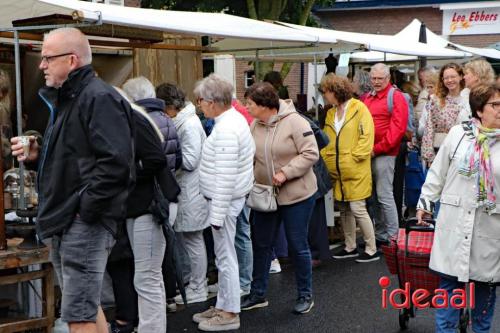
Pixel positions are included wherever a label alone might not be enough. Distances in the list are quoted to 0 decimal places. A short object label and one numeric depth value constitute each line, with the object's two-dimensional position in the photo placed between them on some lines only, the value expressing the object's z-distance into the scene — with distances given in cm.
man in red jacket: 762
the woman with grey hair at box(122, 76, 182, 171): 513
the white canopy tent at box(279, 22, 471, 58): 818
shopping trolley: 471
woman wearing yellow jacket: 720
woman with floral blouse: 689
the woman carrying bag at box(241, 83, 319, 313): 561
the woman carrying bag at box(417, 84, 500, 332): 416
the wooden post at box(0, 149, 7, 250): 432
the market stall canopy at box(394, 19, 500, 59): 1284
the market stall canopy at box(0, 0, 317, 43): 475
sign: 2294
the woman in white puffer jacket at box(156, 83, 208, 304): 568
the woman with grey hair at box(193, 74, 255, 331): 514
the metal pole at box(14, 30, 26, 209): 446
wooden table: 432
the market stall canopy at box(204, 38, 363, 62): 787
